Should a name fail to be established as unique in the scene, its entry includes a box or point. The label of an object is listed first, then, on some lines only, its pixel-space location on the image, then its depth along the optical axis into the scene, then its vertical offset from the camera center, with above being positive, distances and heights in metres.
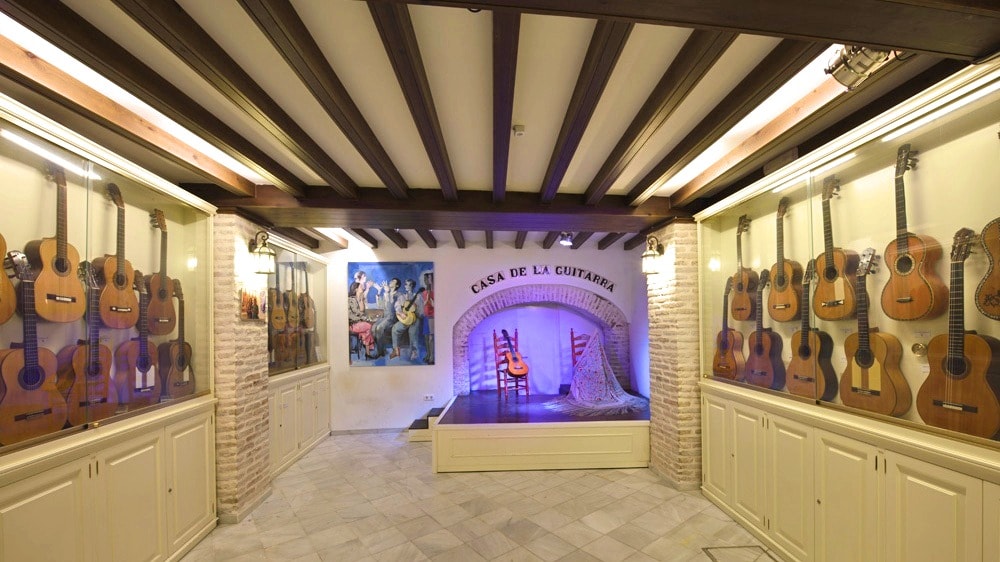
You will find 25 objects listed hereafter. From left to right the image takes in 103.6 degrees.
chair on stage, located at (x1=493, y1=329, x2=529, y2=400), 6.38 -1.30
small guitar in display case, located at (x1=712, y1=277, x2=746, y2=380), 3.66 -0.64
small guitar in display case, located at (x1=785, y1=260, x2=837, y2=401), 2.69 -0.57
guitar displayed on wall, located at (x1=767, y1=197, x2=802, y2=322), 2.98 -0.01
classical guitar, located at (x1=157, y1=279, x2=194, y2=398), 3.13 -0.57
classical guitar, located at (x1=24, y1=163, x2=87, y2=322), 2.15 +0.14
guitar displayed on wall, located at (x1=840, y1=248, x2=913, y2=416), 2.22 -0.52
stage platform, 4.79 -1.90
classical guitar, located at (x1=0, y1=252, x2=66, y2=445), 1.99 -0.46
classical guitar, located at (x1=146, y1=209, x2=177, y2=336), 3.04 -0.02
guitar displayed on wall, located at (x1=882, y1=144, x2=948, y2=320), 2.03 +0.05
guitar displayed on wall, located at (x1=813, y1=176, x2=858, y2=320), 2.51 +0.04
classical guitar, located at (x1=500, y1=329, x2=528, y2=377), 6.34 -1.22
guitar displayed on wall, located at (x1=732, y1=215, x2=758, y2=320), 3.48 -0.02
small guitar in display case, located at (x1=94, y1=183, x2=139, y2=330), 2.59 +0.07
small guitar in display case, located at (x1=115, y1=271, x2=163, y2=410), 2.73 -0.52
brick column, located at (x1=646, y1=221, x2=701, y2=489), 4.13 -0.76
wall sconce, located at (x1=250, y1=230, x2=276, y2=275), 3.94 +0.40
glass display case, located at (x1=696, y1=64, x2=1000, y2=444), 1.84 +0.10
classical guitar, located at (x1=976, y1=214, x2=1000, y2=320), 1.76 +0.00
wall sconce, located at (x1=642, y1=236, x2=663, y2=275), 4.39 +0.36
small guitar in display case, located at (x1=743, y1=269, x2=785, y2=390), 3.16 -0.62
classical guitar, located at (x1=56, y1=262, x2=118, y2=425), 2.32 -0.48
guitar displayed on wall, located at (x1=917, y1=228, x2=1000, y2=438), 1.79 -0.45
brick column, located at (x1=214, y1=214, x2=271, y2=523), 3.60 -0.87
